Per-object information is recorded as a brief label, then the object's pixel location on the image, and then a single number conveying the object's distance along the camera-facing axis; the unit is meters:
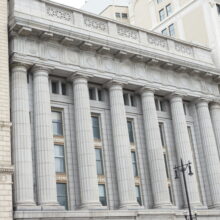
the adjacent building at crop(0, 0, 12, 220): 22.41
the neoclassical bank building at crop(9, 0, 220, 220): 27.78
